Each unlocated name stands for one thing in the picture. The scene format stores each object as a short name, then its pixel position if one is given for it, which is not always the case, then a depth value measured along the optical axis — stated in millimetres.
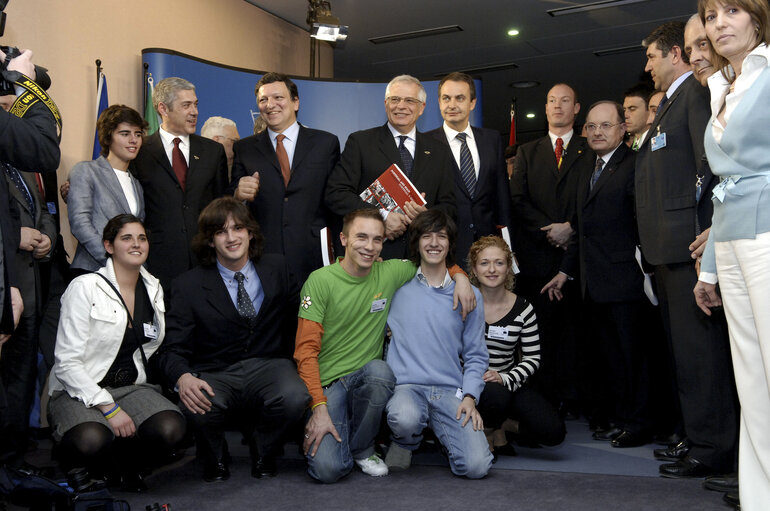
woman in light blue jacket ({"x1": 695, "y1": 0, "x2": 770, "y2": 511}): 2070
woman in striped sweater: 3223
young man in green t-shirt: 2990
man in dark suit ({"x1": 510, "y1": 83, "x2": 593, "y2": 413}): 4059
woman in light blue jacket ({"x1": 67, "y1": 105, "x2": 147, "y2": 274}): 3334
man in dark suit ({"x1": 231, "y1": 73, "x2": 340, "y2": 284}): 3494
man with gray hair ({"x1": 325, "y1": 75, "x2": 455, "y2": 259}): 3469
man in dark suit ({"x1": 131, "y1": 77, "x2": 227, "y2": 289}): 3559
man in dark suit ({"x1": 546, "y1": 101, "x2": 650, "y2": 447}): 3494
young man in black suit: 2881
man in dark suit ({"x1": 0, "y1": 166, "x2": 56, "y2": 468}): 2861
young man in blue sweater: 3012
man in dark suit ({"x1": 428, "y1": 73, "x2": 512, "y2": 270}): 3654
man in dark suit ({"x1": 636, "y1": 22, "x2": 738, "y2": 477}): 2713
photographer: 2086
